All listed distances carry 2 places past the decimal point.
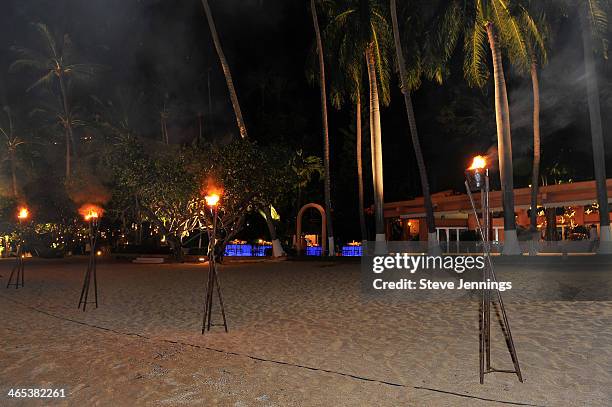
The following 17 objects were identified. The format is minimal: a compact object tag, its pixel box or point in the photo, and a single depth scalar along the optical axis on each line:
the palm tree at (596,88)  22.50
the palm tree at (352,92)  30.61
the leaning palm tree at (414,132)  24.54
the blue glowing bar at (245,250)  35.34
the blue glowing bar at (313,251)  33.66
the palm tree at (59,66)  41.44
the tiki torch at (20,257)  16.73
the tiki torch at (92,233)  12.15
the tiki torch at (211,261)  9.09
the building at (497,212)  26.77
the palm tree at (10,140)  43.56
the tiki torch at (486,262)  5.98
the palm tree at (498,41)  22.95
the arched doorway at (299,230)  32.78
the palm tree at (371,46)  27.23
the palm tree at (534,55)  23.92
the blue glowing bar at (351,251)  33.78
